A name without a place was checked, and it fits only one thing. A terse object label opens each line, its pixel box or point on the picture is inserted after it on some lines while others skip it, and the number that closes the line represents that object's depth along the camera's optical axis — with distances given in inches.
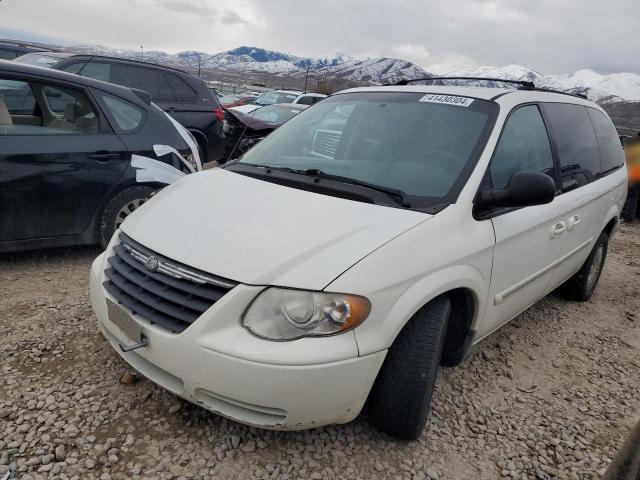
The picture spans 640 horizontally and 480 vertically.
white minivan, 77.3
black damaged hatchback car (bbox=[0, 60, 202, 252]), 146.3
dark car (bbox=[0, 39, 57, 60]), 370.6
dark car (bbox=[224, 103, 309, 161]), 326.0
